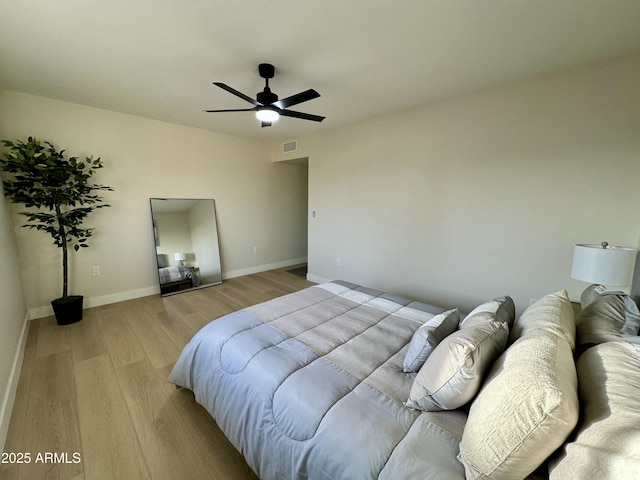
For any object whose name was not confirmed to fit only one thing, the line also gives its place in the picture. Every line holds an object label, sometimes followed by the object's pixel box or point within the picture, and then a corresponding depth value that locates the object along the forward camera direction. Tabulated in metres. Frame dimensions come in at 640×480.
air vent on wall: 4.43
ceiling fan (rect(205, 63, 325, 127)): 2.04
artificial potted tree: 2.53
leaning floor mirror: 3.71
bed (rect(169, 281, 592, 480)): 0.70
